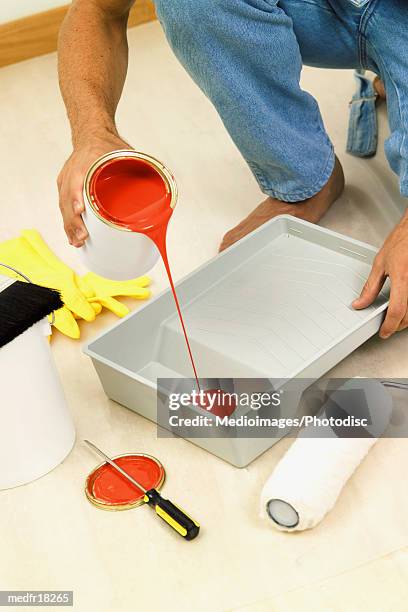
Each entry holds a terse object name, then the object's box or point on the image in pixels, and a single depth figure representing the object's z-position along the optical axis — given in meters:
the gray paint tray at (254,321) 1.80
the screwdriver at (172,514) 1.64
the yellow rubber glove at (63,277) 2.04
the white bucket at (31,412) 1.65
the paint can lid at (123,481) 1.71
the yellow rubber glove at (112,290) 2.06
